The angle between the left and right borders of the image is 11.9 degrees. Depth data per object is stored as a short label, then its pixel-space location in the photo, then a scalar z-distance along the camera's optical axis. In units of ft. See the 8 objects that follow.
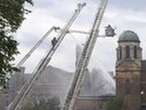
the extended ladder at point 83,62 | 203.84
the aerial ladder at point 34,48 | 269.03
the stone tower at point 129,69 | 498.28
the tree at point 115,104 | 474.49
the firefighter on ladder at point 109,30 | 238.07
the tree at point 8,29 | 85.85
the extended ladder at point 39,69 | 232.69
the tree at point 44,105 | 453.90
